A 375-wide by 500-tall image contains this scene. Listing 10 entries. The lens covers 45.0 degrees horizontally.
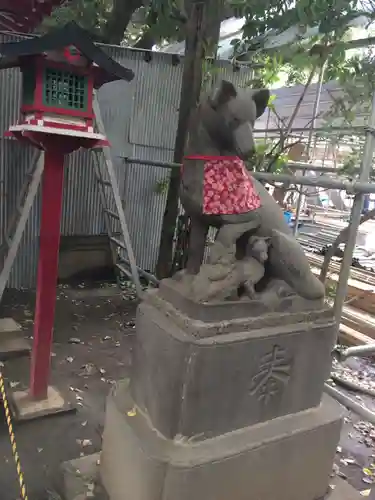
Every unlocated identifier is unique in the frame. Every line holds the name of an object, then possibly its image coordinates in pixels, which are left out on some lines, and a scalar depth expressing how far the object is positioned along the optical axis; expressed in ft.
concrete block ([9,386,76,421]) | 13.52
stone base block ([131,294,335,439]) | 7.92
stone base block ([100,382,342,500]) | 7.93
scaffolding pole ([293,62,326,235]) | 17.07
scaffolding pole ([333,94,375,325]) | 11.19
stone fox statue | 7.84
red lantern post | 11.87
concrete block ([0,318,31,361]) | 17.07
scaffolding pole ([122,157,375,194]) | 10.84
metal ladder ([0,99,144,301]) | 16.65
